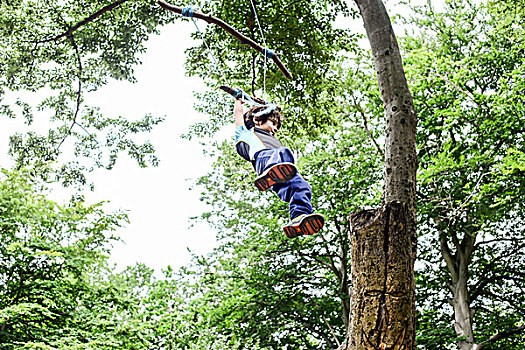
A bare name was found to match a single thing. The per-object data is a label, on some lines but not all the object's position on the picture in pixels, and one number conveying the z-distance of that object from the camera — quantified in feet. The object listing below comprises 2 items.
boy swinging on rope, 11.04
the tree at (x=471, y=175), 27.99
